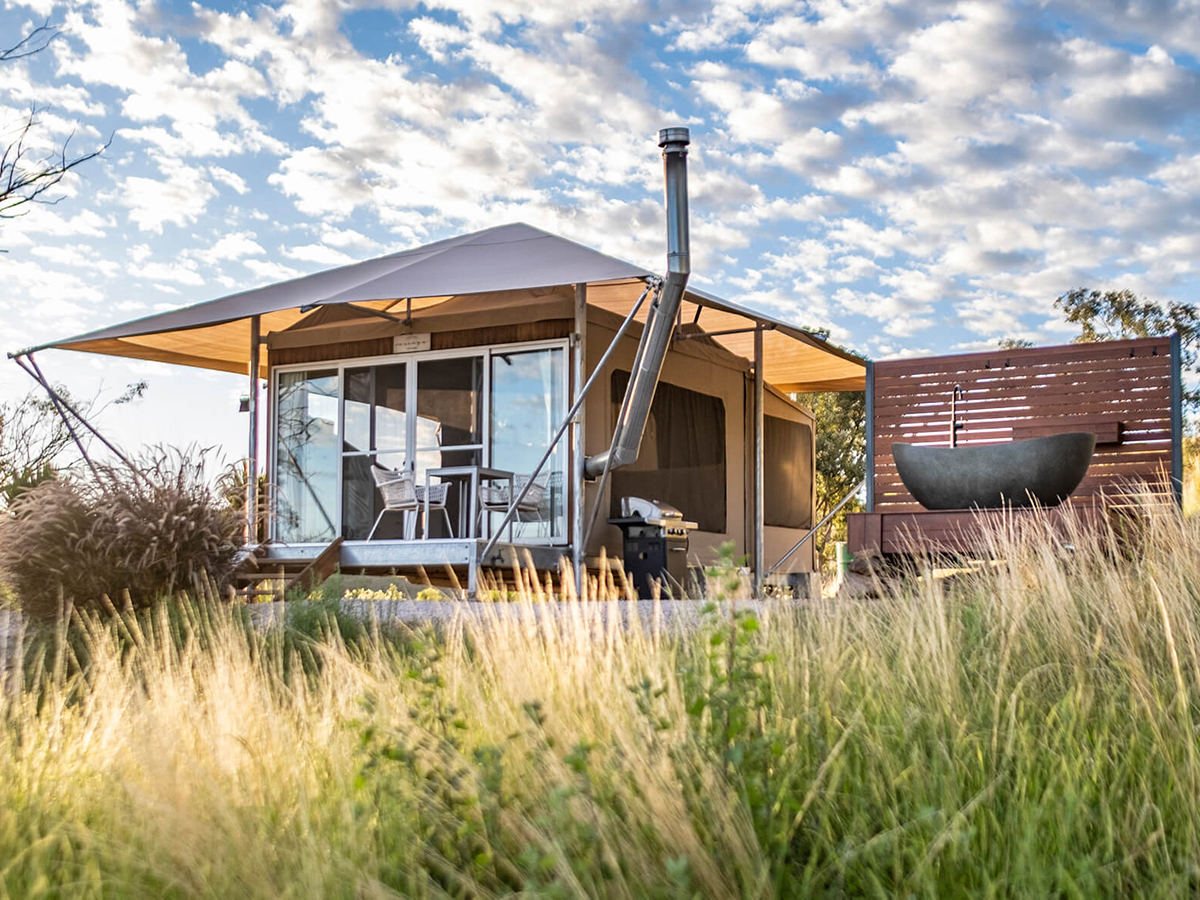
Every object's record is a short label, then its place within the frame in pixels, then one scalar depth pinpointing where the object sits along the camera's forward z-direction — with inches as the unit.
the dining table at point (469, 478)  379.6
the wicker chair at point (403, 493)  396.2
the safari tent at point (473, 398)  362.0
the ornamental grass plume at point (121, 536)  275.4
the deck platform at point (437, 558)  356.5
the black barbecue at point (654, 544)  372.2
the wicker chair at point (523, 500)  385.7
